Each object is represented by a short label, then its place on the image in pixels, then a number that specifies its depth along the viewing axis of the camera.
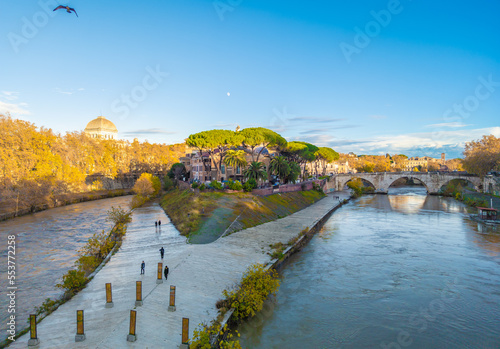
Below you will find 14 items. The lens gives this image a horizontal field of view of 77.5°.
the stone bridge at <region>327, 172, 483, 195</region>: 87.78
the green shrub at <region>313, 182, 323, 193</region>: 88.99
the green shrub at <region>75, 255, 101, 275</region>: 23.20
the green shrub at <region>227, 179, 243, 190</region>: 52.78
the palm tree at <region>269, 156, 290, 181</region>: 66.31
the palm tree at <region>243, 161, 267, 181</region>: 57.75
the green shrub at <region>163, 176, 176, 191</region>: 83.12
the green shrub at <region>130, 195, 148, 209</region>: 62.56
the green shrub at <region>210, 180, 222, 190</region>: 53.03
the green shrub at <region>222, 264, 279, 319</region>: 17.14
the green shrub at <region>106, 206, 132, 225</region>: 43.00
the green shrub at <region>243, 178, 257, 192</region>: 53.38
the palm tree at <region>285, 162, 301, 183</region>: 71.50
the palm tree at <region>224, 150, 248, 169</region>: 59.31
